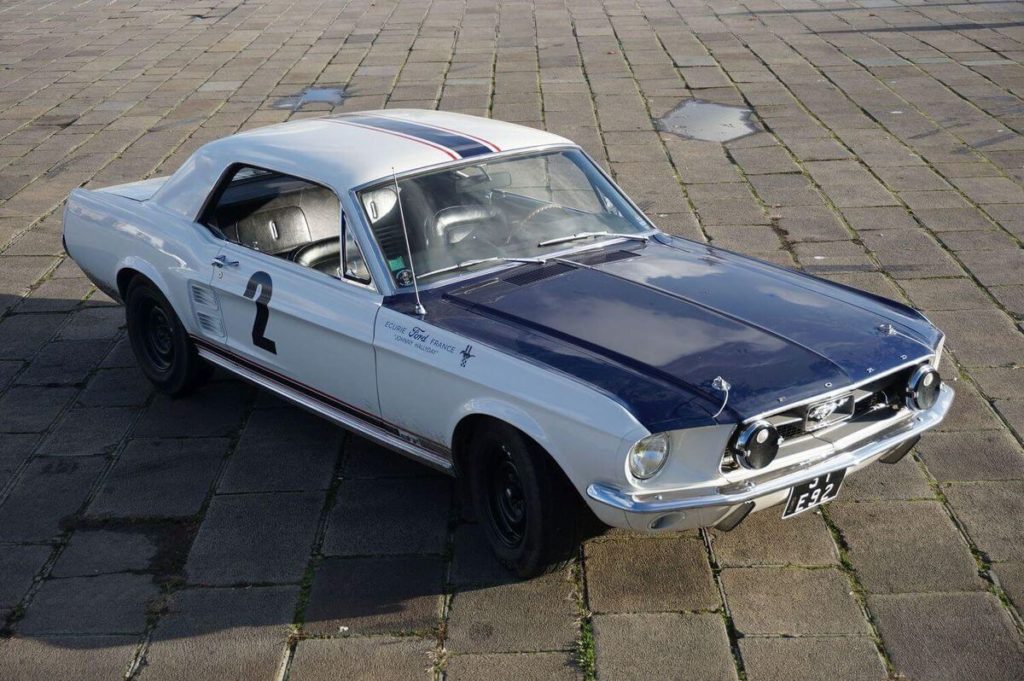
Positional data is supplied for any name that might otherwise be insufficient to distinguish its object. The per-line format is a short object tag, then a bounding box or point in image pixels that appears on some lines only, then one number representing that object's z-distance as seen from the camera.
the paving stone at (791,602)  4.00
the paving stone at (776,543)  4.41
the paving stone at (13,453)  5.30
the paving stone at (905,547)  4.23
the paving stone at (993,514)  4.42
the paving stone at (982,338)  6.11
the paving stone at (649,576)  4.16
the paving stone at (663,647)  3.78
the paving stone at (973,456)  4.96
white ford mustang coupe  3.90
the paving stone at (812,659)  3.75
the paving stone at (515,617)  3.97
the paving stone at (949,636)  3.75
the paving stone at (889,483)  4.83
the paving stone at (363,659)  3.84
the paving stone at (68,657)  3.90
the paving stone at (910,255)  7.35
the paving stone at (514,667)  3.80
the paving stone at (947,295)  6.81
